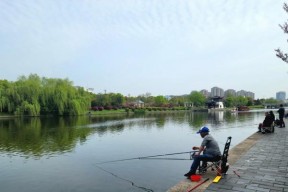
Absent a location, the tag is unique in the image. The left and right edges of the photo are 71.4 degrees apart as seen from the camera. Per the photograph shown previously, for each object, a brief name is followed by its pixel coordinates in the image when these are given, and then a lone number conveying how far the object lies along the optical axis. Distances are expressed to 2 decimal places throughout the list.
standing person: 16.09
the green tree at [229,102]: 109.71
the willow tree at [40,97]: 40.01
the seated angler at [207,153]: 5.88
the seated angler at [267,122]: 13.49
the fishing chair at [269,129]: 13.66
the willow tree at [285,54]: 6.92
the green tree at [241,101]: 109.75
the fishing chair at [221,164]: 5.87
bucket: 5.57
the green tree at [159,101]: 91.63
